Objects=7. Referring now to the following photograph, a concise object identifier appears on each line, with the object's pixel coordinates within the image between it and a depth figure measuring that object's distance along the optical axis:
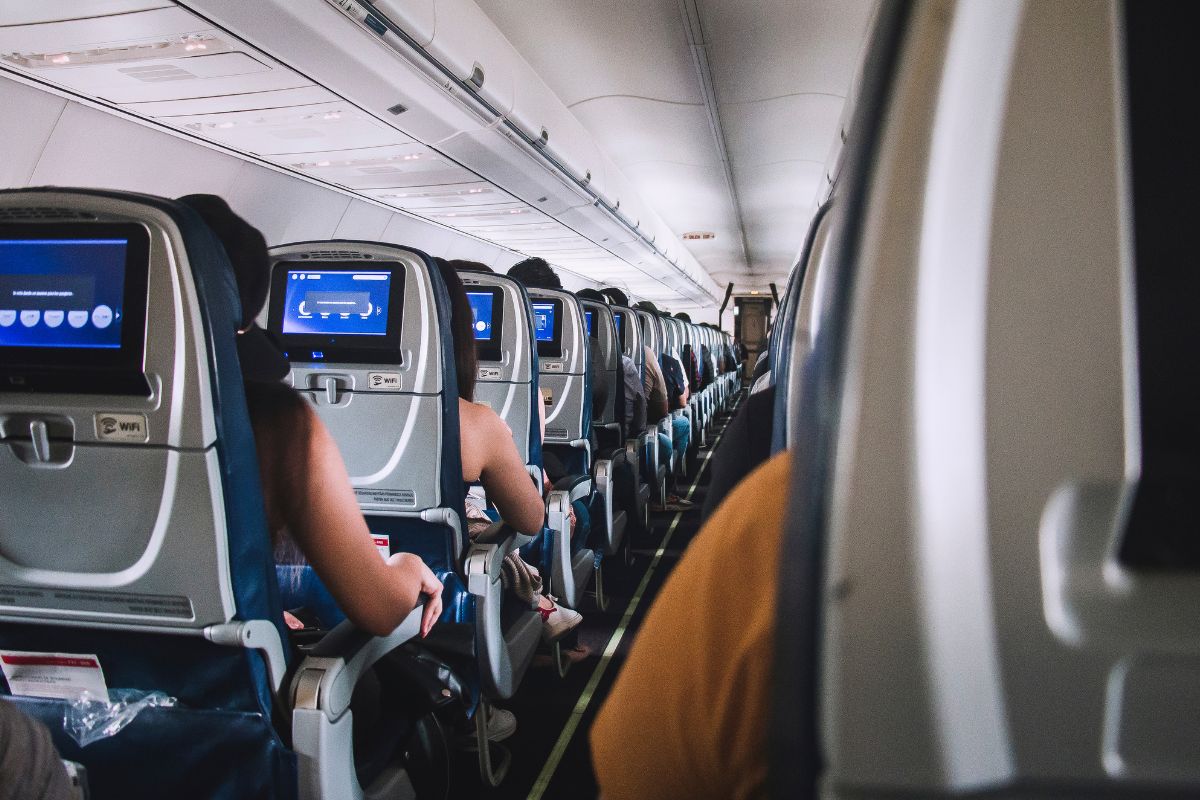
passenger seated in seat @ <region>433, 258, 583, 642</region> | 2.63
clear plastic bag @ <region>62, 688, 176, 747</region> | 1.47
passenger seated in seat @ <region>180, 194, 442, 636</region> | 1.54
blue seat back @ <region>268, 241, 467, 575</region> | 2.38
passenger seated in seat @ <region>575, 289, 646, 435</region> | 5.78
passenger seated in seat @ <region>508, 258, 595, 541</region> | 4.26
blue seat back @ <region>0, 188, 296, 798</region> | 1.32
